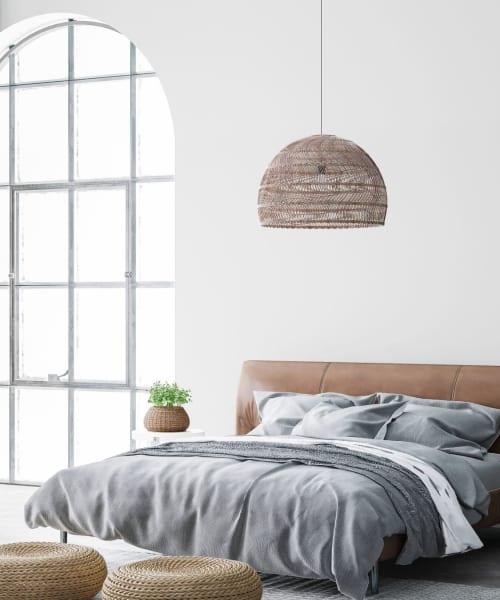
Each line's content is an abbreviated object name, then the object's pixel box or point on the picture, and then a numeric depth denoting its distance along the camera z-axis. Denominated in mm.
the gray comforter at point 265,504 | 4406
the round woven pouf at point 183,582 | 3922
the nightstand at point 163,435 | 6680
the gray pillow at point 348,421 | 5676
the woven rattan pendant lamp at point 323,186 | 5273
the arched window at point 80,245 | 7617
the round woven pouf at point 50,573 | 4230
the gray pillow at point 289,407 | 6078
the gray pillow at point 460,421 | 5668
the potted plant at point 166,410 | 6730
